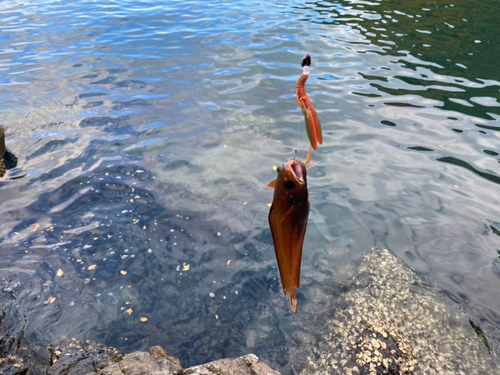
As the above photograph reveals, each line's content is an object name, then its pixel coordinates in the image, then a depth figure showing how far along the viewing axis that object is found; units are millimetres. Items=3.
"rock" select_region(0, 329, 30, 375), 3432
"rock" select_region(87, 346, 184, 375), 3023
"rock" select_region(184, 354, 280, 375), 3021
